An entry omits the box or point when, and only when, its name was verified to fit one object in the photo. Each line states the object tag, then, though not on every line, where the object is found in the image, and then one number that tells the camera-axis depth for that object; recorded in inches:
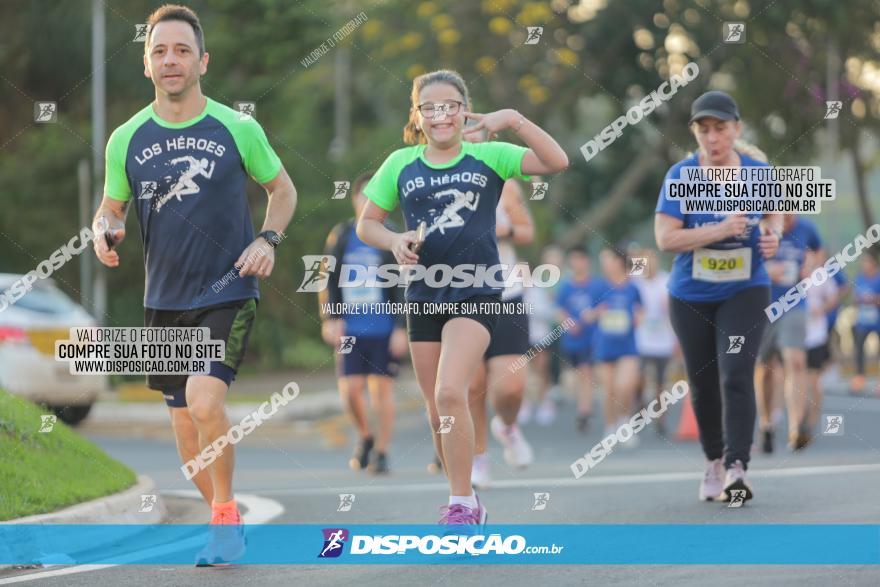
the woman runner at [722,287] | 340.8
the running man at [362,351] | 501.4
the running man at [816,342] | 586.6
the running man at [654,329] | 685.9
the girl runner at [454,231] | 288.7
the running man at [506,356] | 403.9
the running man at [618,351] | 656.4
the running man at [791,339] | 537.3
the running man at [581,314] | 719.1
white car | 653.3
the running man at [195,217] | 283.0
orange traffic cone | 650.8
